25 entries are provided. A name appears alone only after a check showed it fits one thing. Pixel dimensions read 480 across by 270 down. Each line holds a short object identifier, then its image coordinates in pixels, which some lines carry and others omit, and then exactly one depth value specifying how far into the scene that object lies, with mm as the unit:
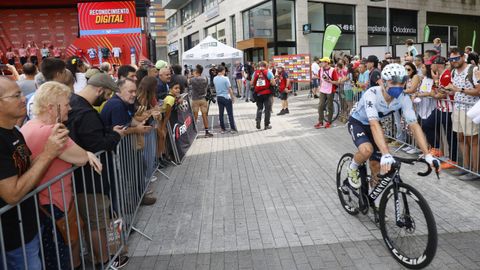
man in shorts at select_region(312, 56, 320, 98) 20203
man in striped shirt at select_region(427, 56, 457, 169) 7172
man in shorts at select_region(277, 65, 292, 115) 15406
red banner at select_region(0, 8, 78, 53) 15484
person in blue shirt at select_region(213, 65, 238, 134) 11883
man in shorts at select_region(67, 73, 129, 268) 3642
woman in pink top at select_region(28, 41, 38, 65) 15008
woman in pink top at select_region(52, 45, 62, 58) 14867
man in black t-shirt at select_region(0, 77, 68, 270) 2444
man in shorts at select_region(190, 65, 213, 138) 11430
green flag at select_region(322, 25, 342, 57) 19859
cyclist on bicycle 4106
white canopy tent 20969
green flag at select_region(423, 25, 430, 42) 23500
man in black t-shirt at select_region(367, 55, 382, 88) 9922
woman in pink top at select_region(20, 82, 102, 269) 3062
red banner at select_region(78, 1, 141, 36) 14320
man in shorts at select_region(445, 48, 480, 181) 6500
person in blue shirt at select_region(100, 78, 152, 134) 4766
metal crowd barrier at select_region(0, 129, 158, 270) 2705
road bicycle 3564
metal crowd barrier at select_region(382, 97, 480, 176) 6504
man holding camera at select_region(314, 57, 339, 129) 11906
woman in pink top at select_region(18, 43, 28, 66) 15102
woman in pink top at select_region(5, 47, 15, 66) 14579
